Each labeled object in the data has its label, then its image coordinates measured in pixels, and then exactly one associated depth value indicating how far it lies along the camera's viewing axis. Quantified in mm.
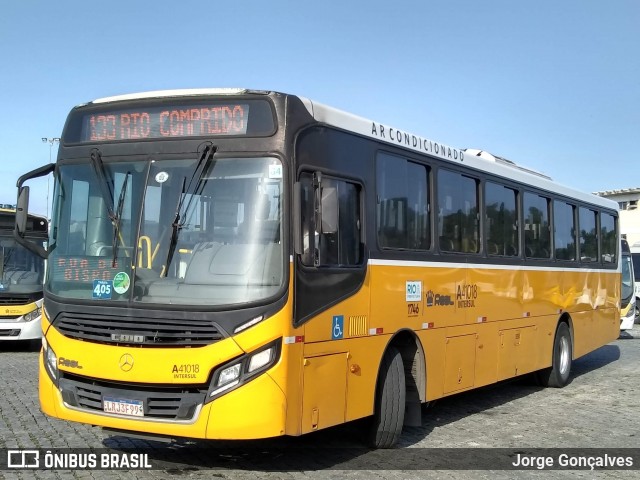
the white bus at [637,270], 29391
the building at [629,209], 64062
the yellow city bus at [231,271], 6227
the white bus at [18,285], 16547
